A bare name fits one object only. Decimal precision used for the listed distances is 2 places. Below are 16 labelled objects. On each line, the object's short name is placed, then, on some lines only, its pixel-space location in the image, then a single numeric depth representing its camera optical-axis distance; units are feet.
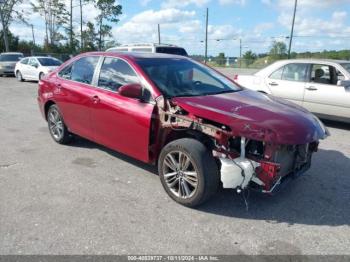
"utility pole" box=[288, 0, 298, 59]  116.02
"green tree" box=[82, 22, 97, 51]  159.02
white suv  43.86
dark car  73.20
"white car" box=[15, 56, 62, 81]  58.65
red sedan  11.78
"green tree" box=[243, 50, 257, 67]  171.72
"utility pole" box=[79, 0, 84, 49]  152.61
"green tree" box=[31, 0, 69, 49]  161.48
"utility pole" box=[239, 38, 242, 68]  152.09
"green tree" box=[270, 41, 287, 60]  145.16
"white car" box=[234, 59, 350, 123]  24.85
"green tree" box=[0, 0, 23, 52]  138.51
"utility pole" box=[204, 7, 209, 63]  151.35
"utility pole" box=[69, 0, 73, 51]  157.79
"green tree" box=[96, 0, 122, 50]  156.93
